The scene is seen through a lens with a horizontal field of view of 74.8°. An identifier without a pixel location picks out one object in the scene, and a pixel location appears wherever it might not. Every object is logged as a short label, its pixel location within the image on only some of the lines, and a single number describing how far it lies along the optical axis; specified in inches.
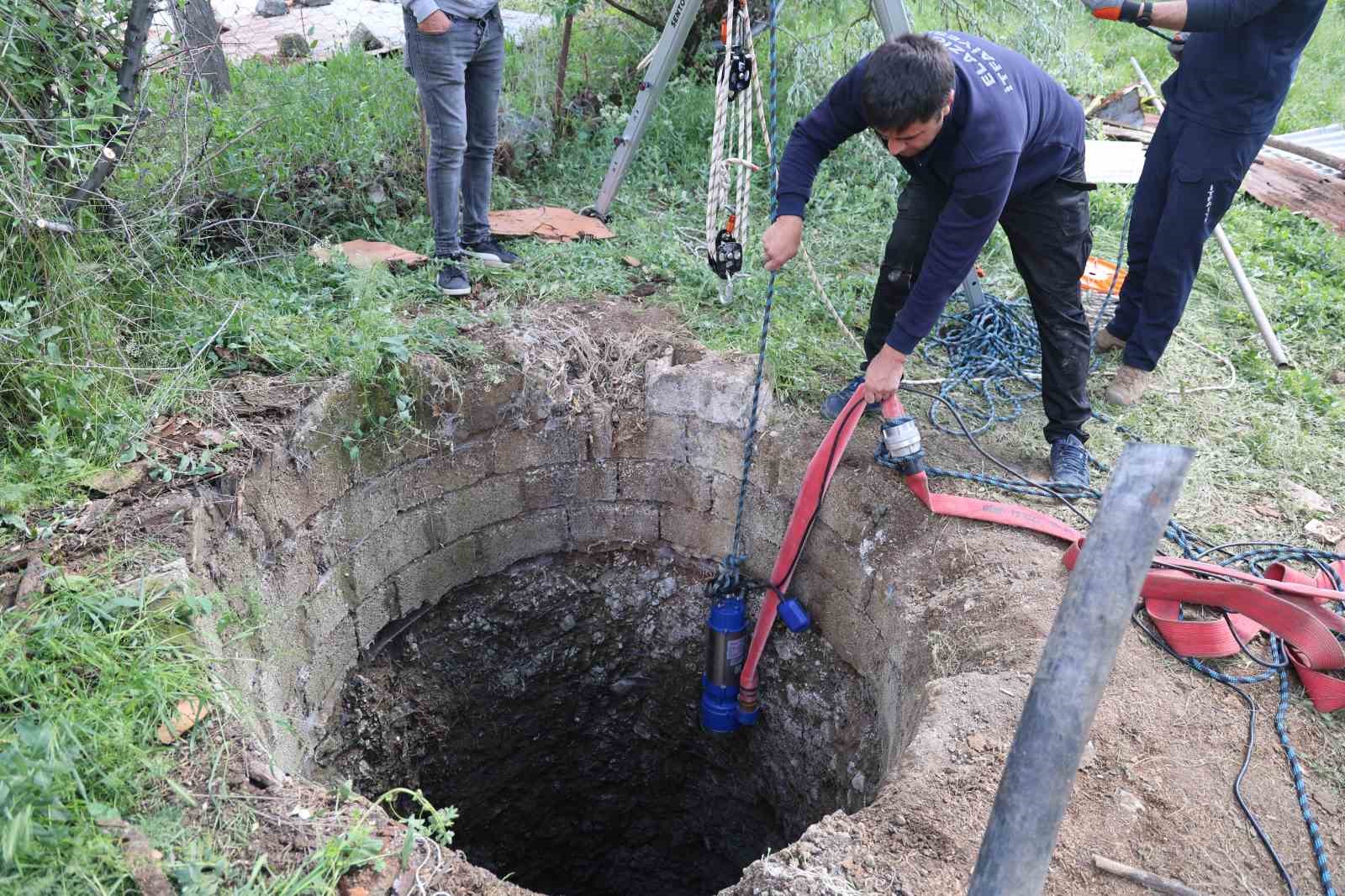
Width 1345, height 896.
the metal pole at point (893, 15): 139.6
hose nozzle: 112.5
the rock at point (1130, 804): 81.6
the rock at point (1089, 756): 85.5
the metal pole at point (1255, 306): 153.2
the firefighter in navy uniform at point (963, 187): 89.7
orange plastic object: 171.0
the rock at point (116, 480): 101.8
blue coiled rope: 114.0
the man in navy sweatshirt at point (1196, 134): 116.1
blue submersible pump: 134.3
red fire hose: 93.8
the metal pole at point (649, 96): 154.6
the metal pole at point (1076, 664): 40.3
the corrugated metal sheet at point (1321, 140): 227.8
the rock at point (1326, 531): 118.3
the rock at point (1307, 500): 123.2
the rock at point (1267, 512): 122.5
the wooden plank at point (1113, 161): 186.5
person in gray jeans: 131.3
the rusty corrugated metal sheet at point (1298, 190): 202.5
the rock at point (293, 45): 232.8
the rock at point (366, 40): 236.4
